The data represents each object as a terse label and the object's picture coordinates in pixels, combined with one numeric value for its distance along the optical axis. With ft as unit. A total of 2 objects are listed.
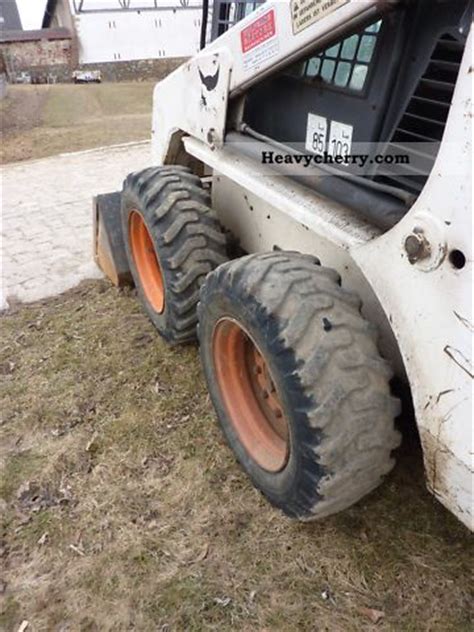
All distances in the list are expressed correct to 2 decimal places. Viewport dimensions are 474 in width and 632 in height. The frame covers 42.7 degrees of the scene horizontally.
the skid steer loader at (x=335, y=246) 5.24
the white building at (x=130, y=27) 71.10
